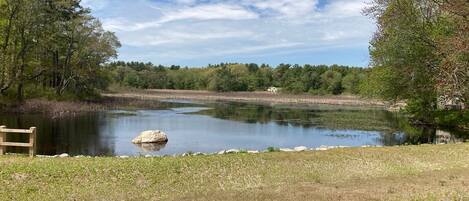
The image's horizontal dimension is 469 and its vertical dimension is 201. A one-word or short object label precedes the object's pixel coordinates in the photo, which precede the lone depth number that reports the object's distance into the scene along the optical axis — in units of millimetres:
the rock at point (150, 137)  28172
